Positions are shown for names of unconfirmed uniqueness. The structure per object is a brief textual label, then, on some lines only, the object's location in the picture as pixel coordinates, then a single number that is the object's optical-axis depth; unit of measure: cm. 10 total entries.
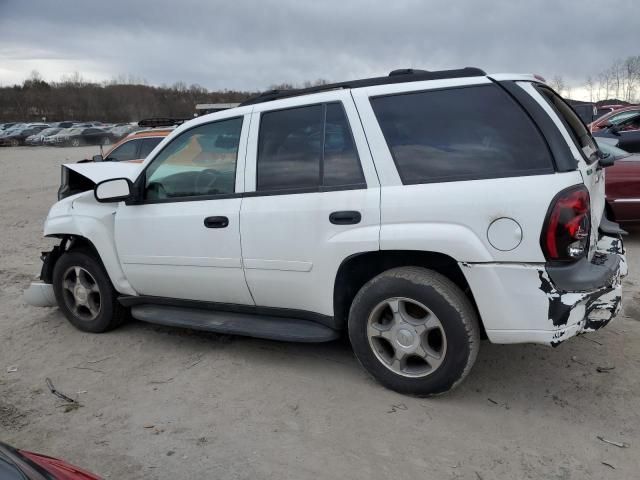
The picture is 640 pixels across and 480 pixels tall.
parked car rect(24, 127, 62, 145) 4225
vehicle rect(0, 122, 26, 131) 5136
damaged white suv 306
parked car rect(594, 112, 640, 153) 831
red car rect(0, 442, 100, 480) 186
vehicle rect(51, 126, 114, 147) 4166
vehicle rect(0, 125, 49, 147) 4237
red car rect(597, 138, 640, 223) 703
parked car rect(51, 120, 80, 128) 5236
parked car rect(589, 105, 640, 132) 1198
